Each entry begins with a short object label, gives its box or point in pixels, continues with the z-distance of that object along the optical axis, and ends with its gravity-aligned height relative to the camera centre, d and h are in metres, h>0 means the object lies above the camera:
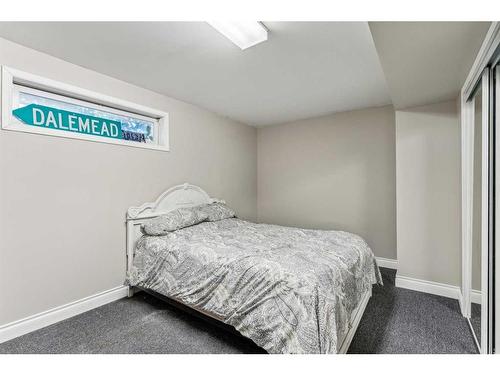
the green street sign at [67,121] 1.92 +0.61
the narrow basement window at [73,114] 1.84 +0.70
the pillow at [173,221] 2.35 -0.37
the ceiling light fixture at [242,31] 1.52 +1.06
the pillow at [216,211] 2.91 -0.32
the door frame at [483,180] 1.36 +0.04
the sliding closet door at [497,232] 1.26 -0.26
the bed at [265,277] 1.26 -0.63
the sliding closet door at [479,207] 1.45 -0.15
